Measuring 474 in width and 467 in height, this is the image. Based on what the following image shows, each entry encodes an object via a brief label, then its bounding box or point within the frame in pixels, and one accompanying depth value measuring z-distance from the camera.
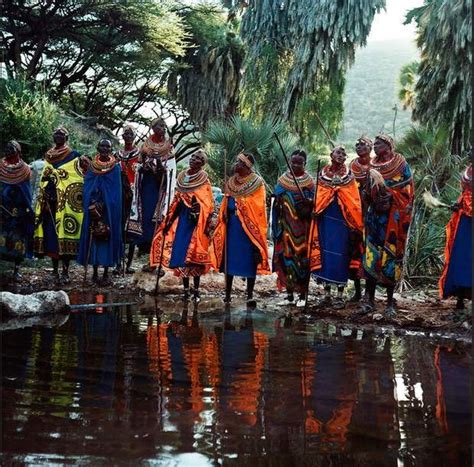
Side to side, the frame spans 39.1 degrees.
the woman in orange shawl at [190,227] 8.29
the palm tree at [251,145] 15.23
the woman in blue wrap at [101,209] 9.02
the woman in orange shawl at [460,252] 6.78
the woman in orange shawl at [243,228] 8.18
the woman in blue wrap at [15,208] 8.68
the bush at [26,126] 13.92
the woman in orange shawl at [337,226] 7.73
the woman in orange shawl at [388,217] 6.95
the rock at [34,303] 6.15
